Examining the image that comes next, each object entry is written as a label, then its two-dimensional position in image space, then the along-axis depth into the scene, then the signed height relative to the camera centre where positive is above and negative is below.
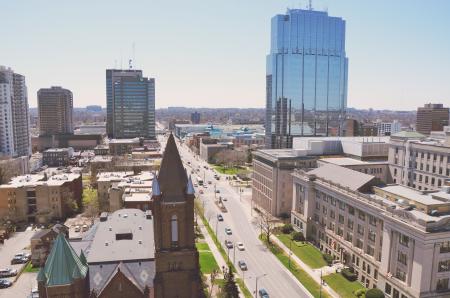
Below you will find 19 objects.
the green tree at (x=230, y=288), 64.56 -29.13
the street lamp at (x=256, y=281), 70.69 -32.85
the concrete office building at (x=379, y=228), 61.91 -22.02
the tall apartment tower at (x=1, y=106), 199.12 +4.69
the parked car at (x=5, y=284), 75.78 -33.53
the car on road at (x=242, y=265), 82.65 -32.61
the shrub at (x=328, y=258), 86.11 -32.24
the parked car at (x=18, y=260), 87.41 -33.22
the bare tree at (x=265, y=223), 102.12 -31.57
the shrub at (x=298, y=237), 100.68 -31.76
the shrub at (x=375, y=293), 67.50 -31.39
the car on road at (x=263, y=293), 70.45 -32.87
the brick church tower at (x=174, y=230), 49.69 -15.23
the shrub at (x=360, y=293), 71.75 -33.13
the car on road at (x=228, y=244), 94.10 -31.96
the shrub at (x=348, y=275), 78.75 -32.80
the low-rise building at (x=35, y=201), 118.12 -26.74
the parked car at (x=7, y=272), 80.56 -33.25
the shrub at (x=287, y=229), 106.62 -31.43
